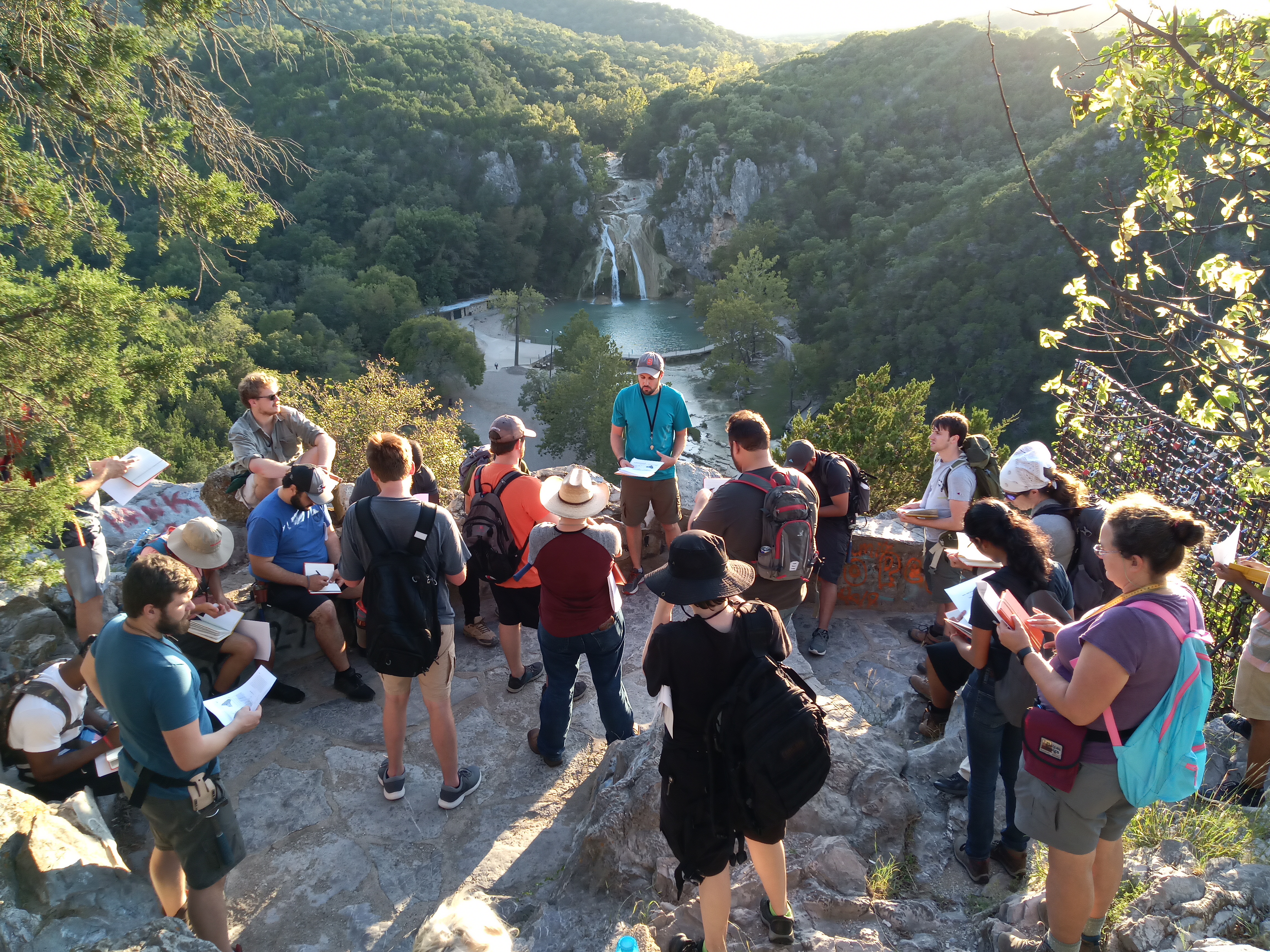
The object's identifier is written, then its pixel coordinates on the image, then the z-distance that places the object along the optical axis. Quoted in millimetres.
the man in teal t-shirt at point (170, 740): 2227
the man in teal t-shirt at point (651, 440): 4977
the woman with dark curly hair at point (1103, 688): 2021
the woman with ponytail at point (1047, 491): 3197
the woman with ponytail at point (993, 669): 2611
